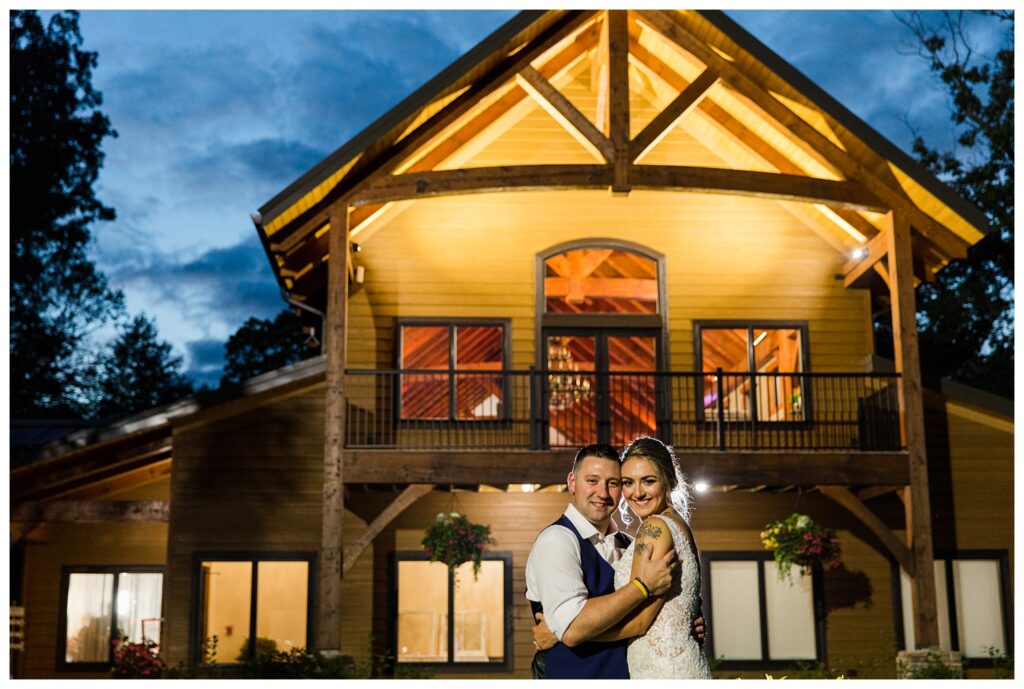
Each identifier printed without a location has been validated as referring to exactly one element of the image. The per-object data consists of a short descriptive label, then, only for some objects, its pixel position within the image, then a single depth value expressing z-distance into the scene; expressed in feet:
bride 12.85
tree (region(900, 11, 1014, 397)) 86.48
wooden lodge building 45.29
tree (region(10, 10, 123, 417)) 112.57
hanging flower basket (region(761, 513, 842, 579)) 47.44
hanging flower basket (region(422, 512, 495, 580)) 46.93
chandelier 52.21
